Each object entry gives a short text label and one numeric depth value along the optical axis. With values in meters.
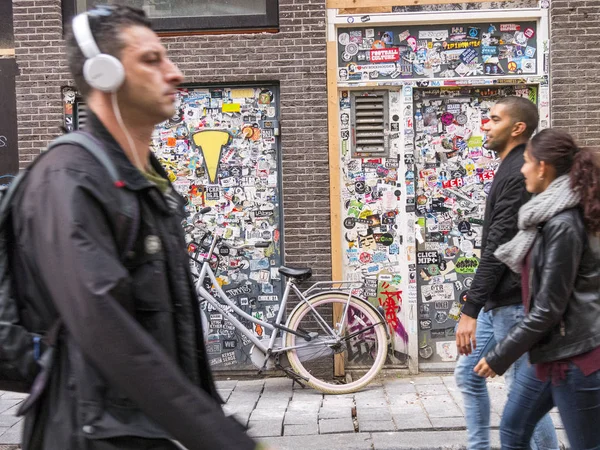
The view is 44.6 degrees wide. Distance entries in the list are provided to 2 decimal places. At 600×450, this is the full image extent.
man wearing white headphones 1.52
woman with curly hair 3.13
